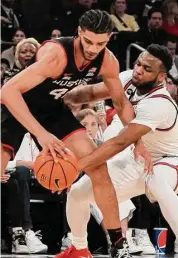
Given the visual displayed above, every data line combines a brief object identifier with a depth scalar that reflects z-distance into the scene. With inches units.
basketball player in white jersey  257.2
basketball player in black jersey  225.9
